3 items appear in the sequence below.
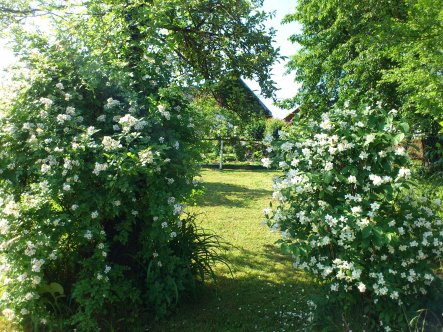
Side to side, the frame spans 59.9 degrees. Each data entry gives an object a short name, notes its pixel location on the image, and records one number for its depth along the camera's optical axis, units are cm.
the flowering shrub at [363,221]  263
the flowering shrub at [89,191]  282
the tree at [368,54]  457
